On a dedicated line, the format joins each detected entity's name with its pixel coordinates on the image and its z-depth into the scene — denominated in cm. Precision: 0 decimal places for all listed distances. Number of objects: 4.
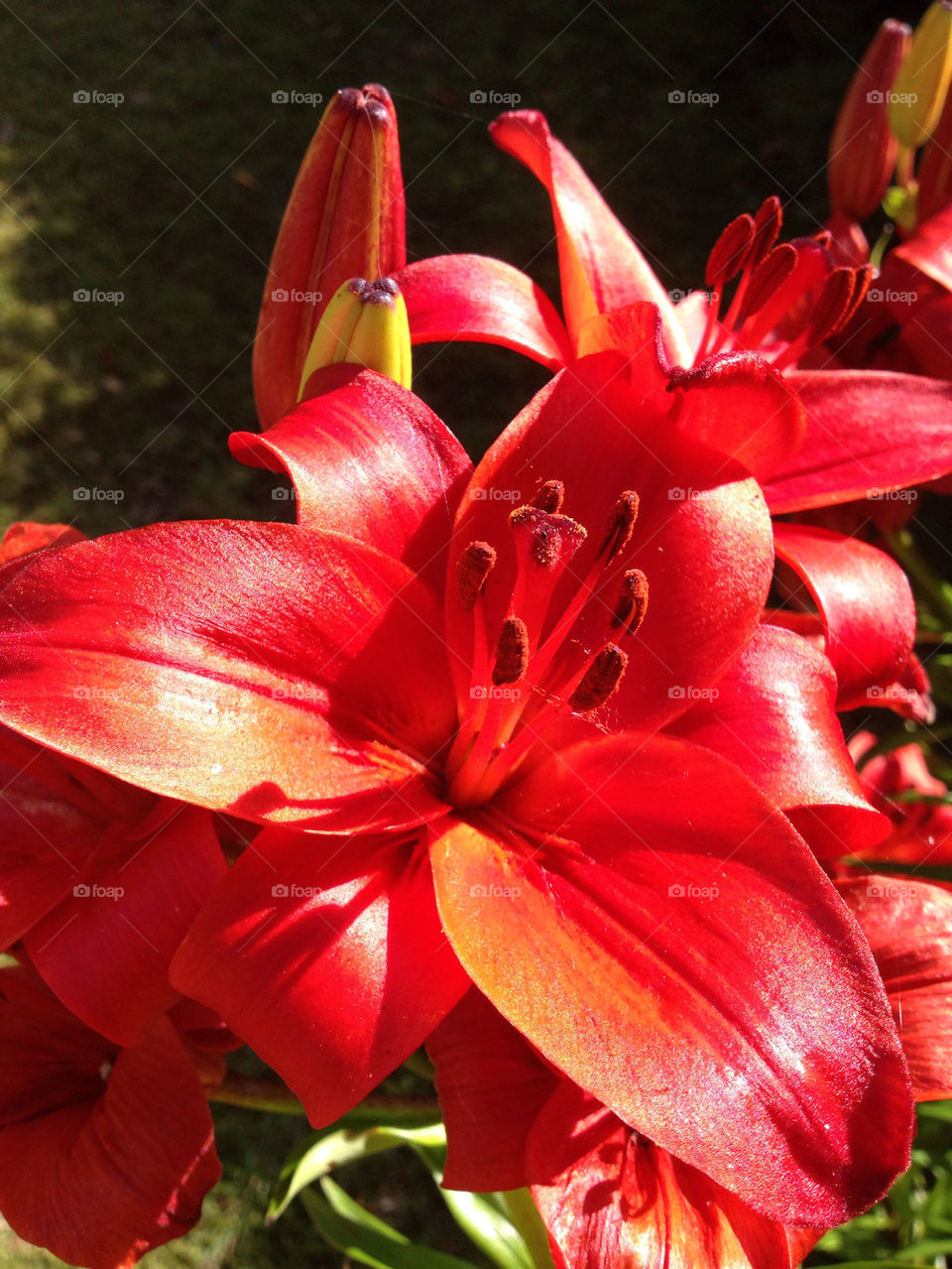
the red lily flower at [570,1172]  19
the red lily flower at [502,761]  17
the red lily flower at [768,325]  23
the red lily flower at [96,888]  19
